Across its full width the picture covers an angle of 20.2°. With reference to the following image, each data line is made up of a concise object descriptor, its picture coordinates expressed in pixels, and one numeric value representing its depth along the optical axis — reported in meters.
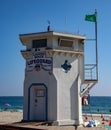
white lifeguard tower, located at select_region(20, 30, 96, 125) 19.06
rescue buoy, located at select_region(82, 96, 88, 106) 21.31
